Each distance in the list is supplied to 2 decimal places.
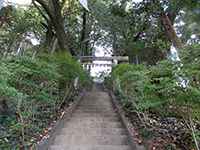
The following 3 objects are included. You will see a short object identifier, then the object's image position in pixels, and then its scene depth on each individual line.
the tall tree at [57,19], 4.90
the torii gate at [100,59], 7.29
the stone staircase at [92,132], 2.30
